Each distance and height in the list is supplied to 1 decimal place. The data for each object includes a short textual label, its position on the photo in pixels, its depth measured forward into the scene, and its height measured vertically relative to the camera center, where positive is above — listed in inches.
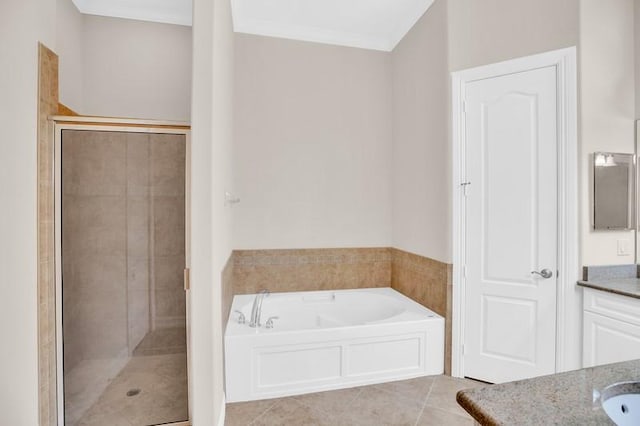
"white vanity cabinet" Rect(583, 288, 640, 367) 73.2 -28.2
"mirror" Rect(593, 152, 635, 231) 86.0 +5.7
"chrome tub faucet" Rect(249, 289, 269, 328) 96.6 -31.4
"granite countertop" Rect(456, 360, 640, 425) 26.1 -17.0
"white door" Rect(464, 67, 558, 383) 89.7 -4.1
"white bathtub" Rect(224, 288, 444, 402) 89.3 -42.4
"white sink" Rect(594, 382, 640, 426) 29.9 -18.3
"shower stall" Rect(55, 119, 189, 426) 75.9 -15.8
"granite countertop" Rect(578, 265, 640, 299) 79.4 -17.7
